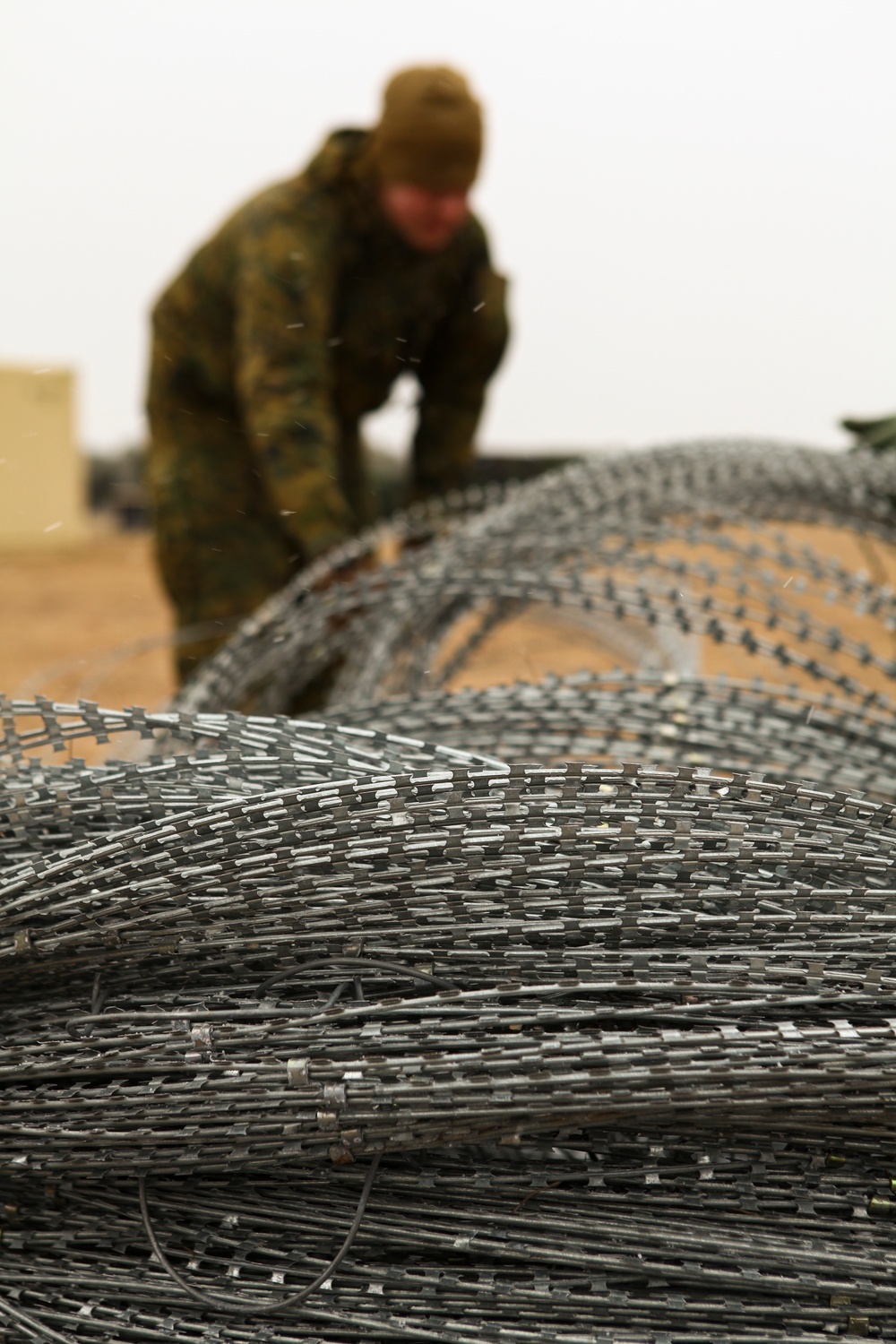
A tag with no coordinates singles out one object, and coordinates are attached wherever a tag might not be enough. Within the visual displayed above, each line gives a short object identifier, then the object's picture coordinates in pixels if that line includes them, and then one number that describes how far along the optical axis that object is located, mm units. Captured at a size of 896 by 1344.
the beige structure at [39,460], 18734
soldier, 3150
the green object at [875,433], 2939
